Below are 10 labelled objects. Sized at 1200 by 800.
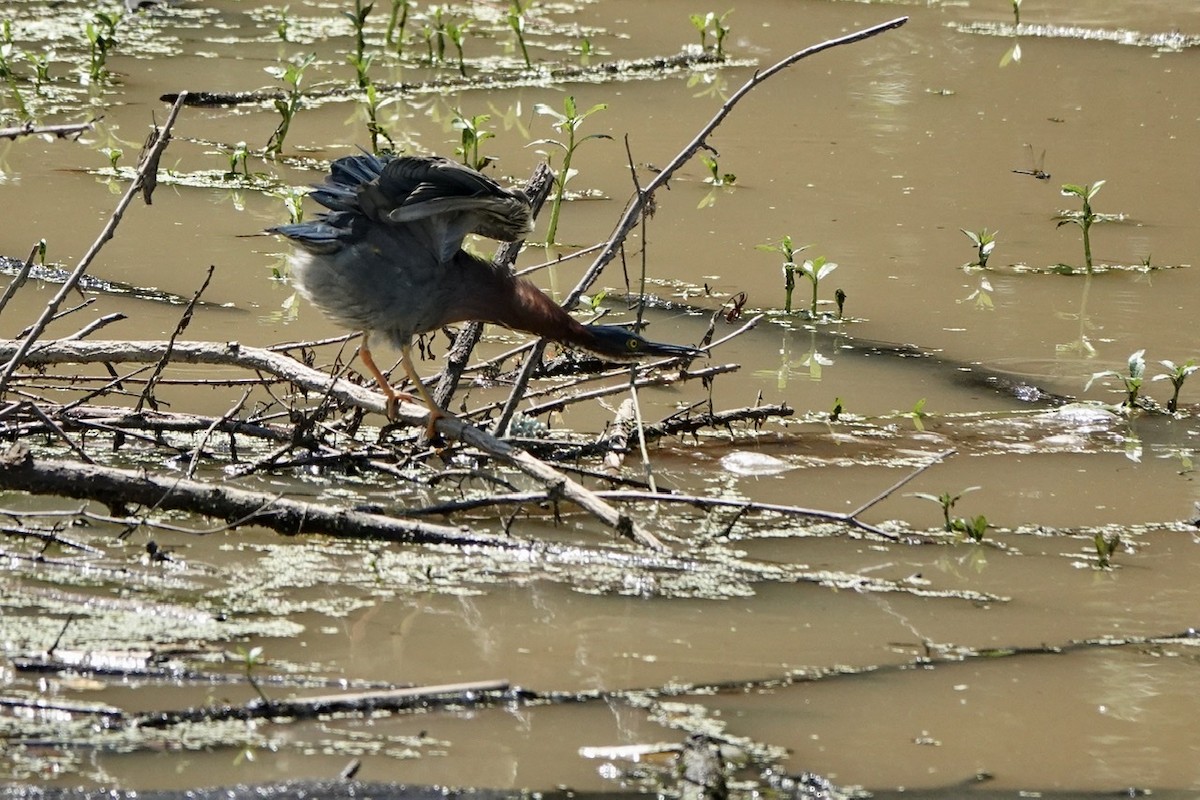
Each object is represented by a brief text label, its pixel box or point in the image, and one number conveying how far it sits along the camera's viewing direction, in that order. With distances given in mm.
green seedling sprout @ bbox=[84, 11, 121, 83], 17141
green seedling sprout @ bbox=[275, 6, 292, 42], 19594
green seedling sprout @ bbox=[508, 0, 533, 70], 18547
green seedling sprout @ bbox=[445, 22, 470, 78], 17906
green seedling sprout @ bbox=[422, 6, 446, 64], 18703
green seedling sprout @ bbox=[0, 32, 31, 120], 15766
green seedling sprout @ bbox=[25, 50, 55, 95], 16828
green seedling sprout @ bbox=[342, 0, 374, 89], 16500
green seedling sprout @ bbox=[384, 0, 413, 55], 18844
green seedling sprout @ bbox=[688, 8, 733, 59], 18453
